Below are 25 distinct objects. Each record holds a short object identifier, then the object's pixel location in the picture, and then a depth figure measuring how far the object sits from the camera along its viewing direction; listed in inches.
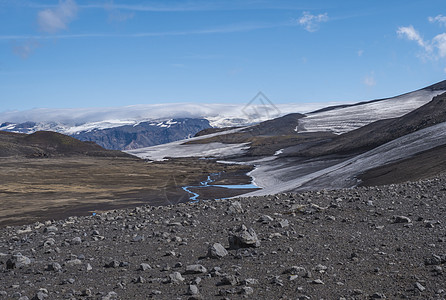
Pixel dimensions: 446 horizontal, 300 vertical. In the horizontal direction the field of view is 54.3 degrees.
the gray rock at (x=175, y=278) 402.9
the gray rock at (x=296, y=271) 395.2
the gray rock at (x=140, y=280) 411.0
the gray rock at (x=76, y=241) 625.8
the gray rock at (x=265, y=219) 643.5
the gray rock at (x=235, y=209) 765.7
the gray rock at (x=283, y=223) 600.5
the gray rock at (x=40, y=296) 371.2
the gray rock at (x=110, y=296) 365.3
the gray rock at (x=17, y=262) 505.7
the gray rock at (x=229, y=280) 385.4
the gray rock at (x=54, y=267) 478.3
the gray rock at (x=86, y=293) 377.6
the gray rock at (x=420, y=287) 340.6
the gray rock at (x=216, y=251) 476.4
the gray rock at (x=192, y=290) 367.6
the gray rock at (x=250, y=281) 381.5
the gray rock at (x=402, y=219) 566.8
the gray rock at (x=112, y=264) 477.4
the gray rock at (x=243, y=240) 497.7
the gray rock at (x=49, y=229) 768.1
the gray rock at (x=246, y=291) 361.5
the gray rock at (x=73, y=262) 494.7
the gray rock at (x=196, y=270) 426.3
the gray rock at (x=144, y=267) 455.2
